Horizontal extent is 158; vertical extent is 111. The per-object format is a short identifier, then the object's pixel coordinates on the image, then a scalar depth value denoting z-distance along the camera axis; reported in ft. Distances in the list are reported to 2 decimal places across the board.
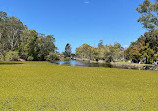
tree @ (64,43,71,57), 240.81
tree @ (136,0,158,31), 46.23
